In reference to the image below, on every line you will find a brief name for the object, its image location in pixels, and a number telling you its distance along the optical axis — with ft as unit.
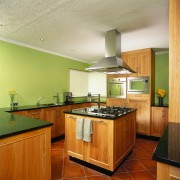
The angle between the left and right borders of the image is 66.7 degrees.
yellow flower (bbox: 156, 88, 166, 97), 12.47
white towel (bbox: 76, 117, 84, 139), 7.64
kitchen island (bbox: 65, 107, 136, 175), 6.89
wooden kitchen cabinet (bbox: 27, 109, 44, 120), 10.02
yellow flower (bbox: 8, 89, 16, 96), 10.39
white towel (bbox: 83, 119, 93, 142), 7.36
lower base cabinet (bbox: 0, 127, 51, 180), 4.13
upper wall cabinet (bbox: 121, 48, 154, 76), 12.32
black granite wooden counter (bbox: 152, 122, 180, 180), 2.48
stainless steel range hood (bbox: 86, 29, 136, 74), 7.95
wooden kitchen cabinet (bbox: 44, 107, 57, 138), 11.06
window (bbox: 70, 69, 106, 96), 16.46
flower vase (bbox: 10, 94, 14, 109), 10.50
